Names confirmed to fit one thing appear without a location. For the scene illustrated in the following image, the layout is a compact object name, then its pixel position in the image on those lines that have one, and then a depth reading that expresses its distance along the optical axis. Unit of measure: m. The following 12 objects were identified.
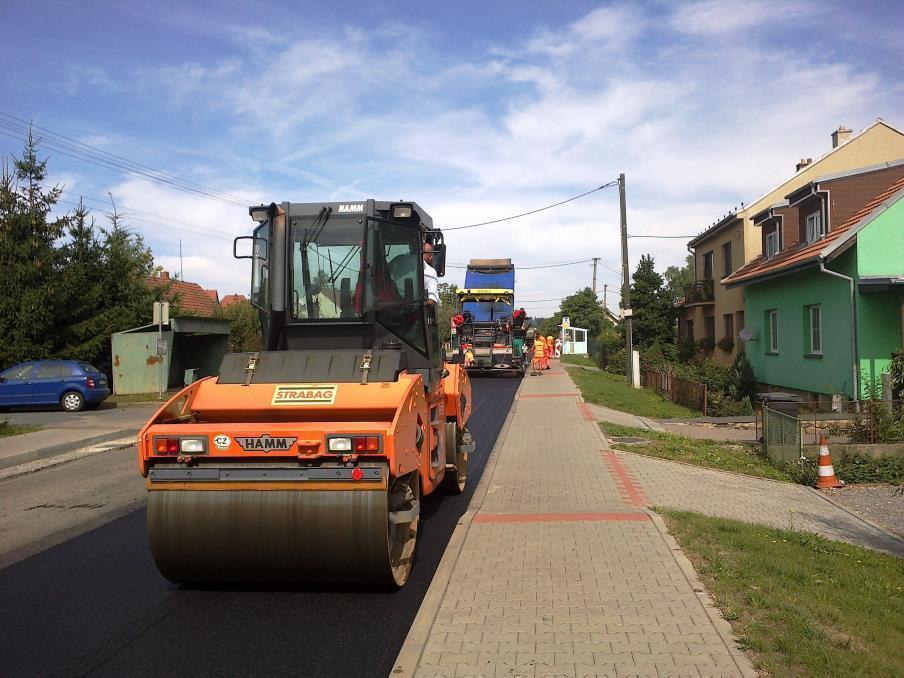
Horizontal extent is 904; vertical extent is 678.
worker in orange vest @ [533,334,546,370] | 32.97
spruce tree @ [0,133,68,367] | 21.47
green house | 15.35
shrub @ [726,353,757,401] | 21.81
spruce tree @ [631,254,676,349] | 34.97
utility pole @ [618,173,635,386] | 27.55
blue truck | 28.34
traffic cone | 10.30
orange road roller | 4.76
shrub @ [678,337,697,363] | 31.52
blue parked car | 18.95
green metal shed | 23.19
